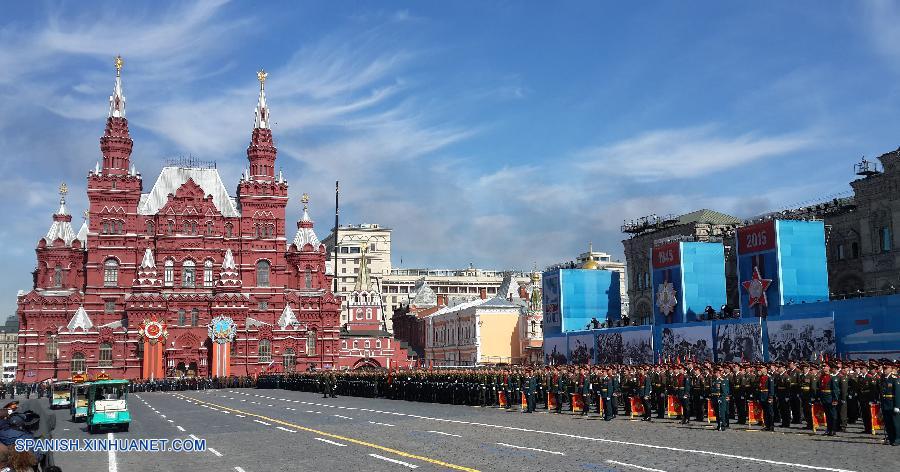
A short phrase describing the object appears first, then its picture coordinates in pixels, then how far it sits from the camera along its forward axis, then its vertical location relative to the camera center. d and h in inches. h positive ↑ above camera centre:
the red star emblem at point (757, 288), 2048.5 +87.8
